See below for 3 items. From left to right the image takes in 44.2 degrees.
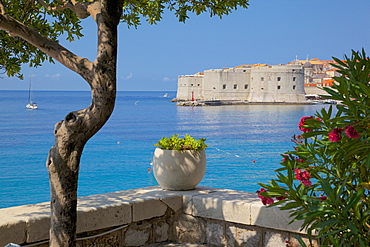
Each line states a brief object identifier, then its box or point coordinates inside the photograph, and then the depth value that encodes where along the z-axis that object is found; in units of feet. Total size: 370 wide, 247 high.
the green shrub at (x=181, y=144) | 15.40
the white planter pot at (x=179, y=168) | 15.35
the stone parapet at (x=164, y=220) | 11.78
